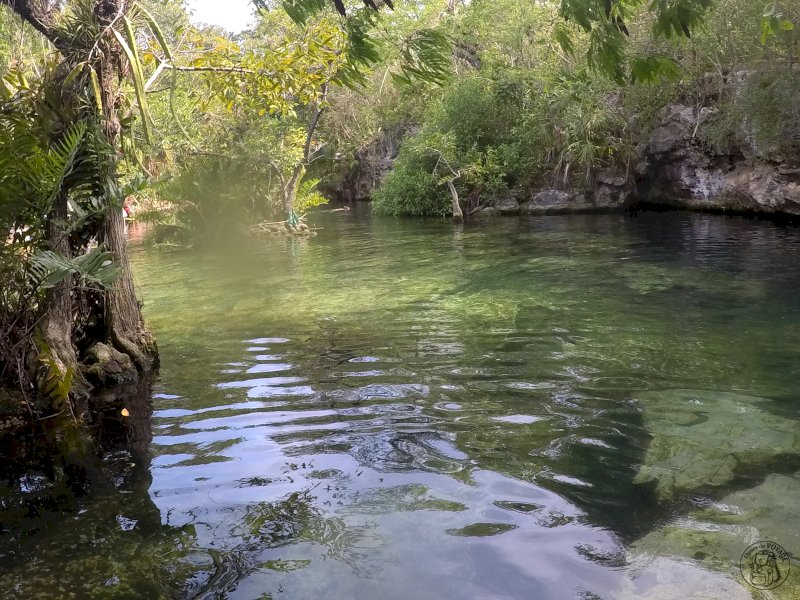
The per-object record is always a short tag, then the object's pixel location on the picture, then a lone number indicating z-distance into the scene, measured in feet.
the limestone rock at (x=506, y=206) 90.27
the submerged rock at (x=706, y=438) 13.53
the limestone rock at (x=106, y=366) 21.07
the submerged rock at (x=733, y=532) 10.32
